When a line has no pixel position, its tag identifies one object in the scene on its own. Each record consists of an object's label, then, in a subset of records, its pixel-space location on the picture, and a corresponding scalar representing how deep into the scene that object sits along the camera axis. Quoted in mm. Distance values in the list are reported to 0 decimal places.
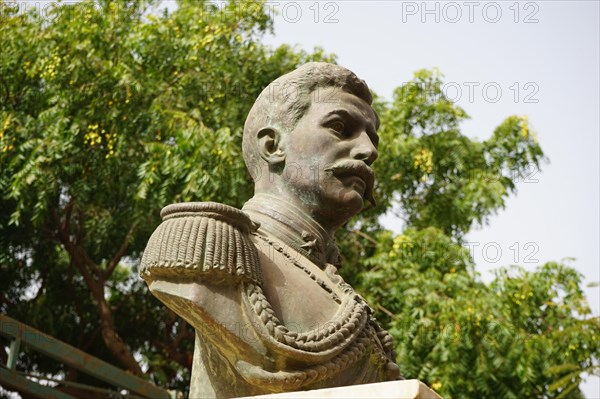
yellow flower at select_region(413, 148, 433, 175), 11562
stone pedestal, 3279
